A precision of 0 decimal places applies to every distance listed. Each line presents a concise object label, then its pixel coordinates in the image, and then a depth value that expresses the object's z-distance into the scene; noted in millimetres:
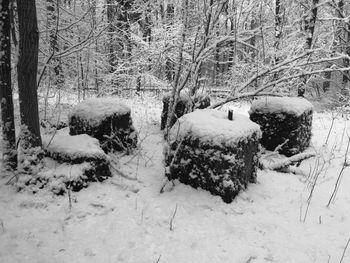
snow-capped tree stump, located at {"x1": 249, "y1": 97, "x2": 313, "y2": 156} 6320
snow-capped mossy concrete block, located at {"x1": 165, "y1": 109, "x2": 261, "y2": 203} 4078
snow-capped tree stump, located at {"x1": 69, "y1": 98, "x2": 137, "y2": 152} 5383
